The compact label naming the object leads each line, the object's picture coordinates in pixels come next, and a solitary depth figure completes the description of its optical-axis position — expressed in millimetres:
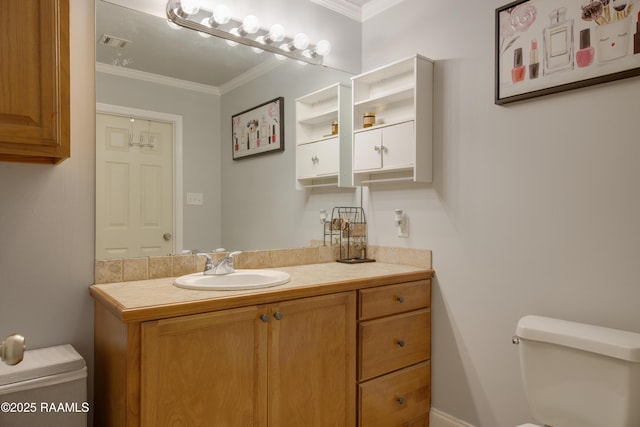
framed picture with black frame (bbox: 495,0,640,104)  1553
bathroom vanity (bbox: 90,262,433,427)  1354
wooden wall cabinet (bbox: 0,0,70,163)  1248
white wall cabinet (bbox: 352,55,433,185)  2166
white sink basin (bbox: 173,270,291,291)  1604
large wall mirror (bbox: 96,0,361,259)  1781
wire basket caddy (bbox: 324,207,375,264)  2529
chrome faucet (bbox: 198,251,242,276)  1914
